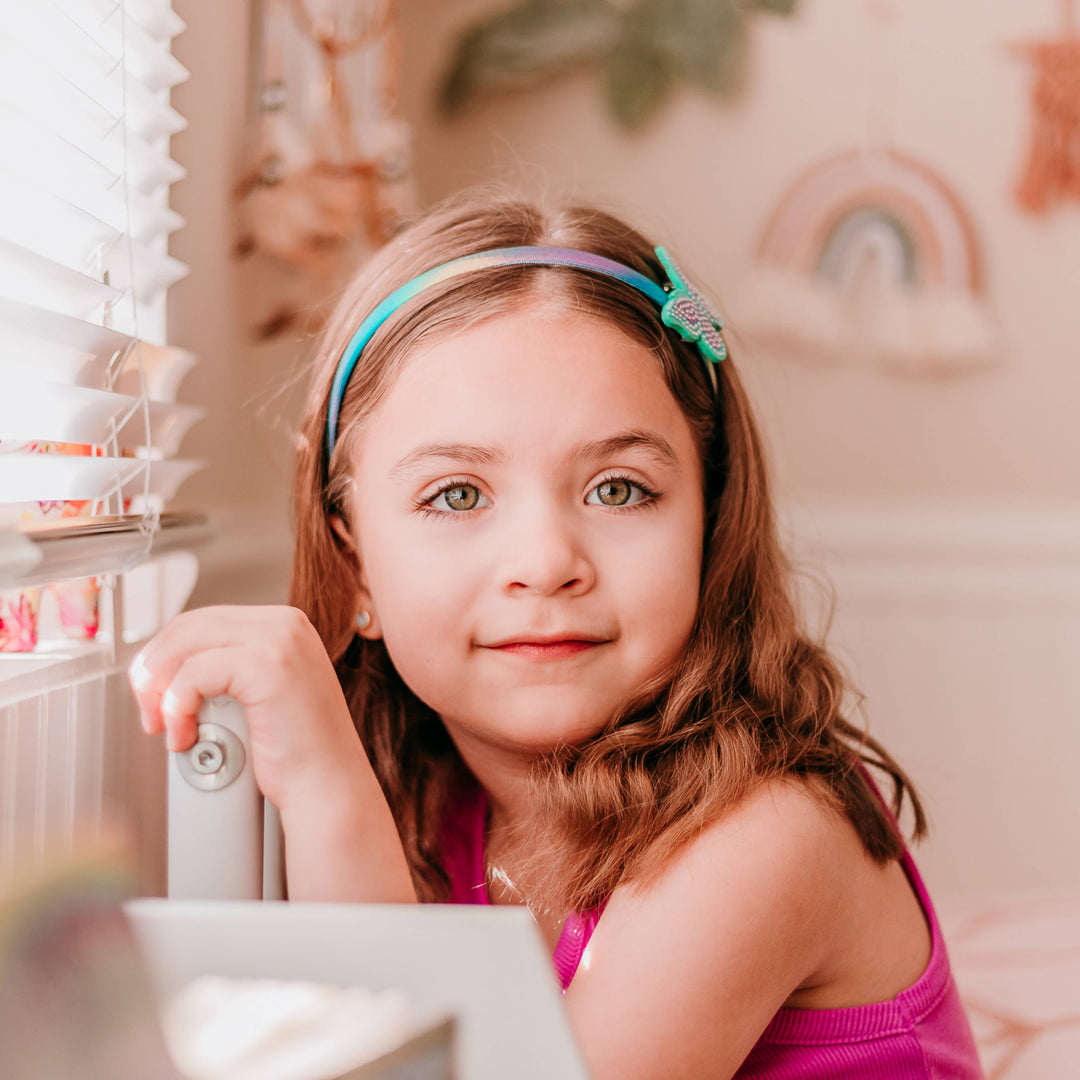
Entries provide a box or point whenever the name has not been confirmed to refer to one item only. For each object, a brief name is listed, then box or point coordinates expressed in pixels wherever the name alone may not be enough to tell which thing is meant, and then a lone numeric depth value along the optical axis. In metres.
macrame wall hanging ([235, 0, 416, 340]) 1.24
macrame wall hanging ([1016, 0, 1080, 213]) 1.67
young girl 0.70
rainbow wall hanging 1.69
